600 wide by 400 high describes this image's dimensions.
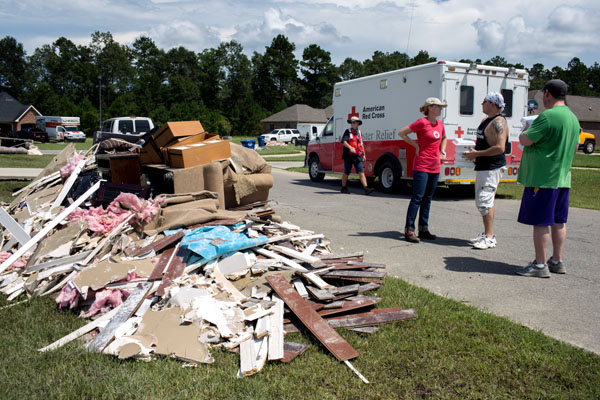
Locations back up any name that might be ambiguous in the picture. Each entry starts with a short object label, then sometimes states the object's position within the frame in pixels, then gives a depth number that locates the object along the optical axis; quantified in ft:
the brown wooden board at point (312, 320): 12.10
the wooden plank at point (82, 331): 12.27
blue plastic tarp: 16.81
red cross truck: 39.34
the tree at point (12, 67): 362.94
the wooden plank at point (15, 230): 19.55
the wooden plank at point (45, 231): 17.59
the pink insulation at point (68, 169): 28.40
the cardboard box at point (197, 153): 23.45
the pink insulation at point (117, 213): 19.76
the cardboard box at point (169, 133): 25.94
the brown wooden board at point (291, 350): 11.91
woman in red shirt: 24.04
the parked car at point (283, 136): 191.21
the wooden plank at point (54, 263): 17.30
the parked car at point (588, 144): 140.67
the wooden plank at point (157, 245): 17.58
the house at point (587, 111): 206.59
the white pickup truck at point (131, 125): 65.73
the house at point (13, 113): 253.24
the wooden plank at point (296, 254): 17.24
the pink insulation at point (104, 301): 14.52
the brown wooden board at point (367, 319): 13.67
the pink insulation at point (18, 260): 18.25
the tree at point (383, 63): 416.87
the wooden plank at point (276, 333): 11.94
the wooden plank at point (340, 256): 18.31
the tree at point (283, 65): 374.63
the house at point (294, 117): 272.99
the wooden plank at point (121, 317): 12.23
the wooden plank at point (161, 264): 15.89
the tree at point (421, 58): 388.16
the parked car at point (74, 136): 195.03
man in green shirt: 17.69
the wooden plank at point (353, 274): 16.33
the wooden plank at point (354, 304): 14.17
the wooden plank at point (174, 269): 15.19
